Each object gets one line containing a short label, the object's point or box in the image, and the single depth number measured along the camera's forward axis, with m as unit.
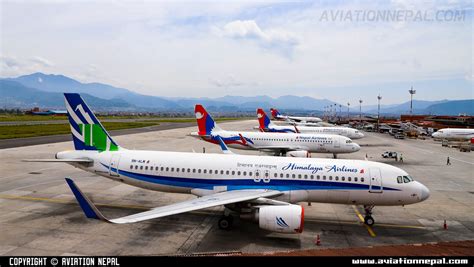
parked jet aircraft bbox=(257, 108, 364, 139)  58.50
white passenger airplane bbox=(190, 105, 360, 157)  43.22
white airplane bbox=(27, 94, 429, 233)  16.52
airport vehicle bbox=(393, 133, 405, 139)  81.05
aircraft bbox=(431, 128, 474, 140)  72.96
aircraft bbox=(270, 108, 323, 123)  137.75
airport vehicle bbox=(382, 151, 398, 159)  44.26
